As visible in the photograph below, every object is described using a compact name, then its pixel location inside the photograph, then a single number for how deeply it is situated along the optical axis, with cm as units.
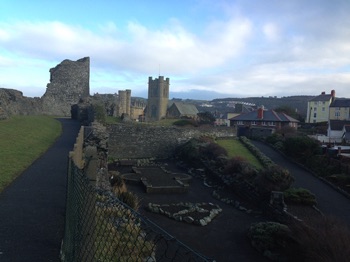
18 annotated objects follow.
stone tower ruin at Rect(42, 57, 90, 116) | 4159
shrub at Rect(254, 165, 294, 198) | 2079
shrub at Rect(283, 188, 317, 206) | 1930
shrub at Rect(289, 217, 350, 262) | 1103
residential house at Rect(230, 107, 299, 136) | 5378
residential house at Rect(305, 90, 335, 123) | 7450
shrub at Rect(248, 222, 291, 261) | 1407
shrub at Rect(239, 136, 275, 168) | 2873
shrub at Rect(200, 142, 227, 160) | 3050
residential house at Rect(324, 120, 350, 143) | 4703
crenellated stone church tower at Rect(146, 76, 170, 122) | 9431
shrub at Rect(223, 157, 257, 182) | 2381
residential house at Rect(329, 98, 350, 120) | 6933
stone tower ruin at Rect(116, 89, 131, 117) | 7044
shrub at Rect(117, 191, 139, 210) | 1582
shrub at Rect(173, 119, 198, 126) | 4484
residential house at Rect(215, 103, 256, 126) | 8127
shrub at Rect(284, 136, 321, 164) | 3048
